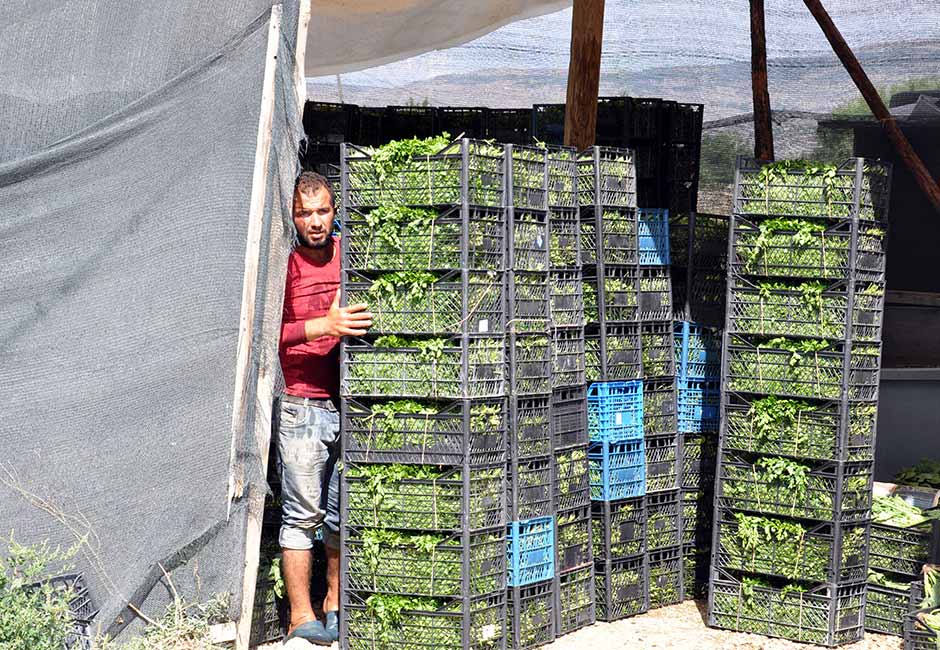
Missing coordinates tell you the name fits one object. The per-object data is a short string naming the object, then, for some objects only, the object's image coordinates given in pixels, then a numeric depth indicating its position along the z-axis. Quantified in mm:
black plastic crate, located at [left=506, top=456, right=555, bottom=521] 5746
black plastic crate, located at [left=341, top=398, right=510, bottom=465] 5418
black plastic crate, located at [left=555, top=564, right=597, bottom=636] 6105
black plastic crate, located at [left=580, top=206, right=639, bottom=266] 6320
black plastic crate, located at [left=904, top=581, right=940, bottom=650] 5570
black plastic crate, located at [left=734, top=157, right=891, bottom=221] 5957
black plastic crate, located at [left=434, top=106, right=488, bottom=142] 8375
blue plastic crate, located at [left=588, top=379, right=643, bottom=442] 6375
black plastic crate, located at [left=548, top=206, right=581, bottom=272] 6070
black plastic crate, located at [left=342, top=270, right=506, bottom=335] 5379
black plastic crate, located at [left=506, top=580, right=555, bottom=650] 5746
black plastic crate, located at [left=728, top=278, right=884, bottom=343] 5996
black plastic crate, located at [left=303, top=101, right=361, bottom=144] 8141
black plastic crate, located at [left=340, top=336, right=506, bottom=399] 5387
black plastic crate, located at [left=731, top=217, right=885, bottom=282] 5965
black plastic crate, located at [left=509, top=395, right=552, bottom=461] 5730
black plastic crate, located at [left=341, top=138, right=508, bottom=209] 5355
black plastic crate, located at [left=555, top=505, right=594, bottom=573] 6121
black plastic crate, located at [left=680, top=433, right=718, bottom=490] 6824
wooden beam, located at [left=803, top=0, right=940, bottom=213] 9094
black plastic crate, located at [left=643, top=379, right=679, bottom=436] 6590
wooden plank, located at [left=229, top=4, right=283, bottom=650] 5203
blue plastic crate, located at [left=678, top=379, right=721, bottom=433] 6828
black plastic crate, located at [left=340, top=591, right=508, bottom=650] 5480
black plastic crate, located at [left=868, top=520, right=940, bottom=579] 6145
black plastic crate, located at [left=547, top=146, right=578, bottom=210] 6004
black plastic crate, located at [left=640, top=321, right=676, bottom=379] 6566
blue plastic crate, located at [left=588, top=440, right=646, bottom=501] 6359
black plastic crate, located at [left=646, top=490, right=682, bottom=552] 6578
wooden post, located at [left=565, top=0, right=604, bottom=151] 7305
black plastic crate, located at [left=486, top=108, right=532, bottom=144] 8383
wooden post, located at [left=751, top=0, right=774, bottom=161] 9422
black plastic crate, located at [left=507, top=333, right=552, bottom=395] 5668
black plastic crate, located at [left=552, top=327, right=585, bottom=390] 6078
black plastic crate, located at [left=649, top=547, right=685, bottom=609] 6605
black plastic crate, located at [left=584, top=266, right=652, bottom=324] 6332
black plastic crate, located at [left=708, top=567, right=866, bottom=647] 6062
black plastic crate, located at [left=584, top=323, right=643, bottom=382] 6352
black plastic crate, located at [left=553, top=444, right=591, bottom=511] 6141
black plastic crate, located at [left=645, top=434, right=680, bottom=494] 6578
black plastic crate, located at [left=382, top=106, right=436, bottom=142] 8359
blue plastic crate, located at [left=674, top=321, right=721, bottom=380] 6820
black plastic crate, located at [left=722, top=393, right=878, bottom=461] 6012
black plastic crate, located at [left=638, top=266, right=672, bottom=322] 6555
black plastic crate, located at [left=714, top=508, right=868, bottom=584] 6051
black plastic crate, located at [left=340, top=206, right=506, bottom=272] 5371
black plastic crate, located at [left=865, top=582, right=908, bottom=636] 6191
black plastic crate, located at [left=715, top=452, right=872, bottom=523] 6031
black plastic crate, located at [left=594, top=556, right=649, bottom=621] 6367
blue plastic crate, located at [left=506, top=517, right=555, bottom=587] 5754
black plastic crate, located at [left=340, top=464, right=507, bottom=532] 5453
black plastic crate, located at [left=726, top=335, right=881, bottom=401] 6000
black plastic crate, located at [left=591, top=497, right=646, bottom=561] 6359
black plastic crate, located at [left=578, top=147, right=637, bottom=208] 6293
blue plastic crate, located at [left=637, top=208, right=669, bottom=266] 6598
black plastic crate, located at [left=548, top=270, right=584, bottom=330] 6082
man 5770
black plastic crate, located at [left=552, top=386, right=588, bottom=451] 6133
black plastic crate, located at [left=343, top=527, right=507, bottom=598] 5465
